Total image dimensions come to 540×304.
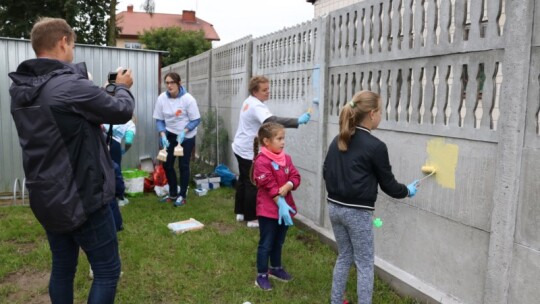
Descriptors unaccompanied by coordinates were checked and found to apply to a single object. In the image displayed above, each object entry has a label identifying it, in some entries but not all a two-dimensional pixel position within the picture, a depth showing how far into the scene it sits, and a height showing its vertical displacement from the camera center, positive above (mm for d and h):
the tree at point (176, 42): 40531 +4886
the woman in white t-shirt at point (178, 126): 6652 -413
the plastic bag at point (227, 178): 8070 -1388
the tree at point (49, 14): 19325 +3429
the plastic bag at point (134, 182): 7285 -1359
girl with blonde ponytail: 2938 -505
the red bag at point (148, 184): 7629 -1458
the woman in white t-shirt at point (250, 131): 4988 -367
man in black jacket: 2412 -266
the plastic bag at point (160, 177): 7461 -1303
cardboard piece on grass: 5449 -1554
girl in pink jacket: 3711 -725
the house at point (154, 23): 61250 +10252
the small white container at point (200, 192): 7449 -1524
